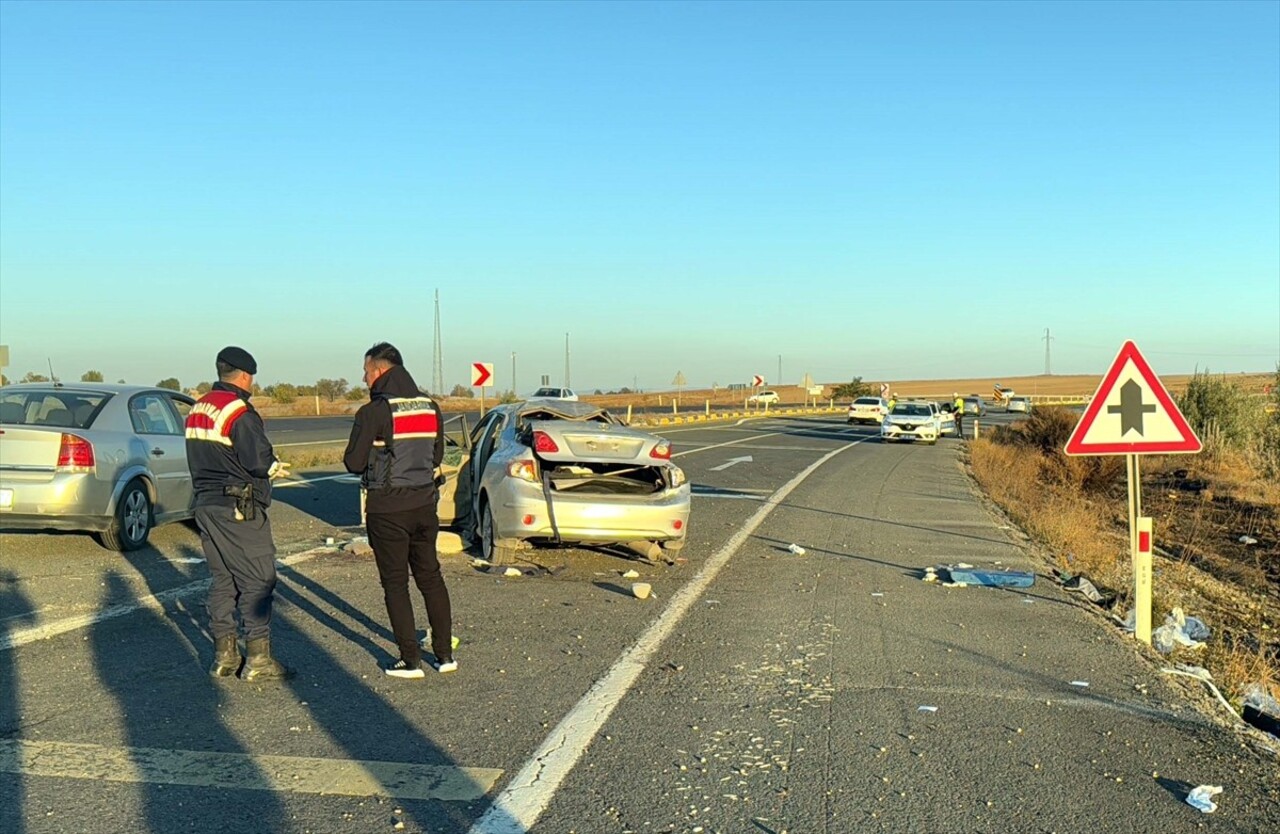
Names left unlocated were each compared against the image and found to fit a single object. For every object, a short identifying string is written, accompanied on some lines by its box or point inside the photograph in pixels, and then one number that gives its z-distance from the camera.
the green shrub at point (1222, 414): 27.55
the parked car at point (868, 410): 51.31
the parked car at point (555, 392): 51.68
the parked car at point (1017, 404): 72.50
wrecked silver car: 9.48
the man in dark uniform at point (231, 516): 6.30
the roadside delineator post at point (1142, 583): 7.71
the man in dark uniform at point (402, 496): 6.40
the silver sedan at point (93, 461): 9.91
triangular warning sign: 7.87
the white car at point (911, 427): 38.31
